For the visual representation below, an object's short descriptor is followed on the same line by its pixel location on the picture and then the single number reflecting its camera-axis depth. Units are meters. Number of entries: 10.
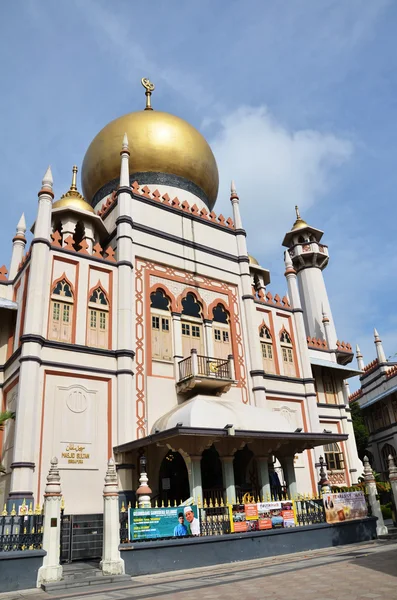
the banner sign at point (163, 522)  10.01
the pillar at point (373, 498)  14.34
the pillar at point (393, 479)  15.18
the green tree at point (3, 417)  12.19
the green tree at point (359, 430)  33.84
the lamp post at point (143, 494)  10.55
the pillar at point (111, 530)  9.30
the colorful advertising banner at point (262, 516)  11.45
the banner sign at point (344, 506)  13.23
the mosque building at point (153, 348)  13.20
